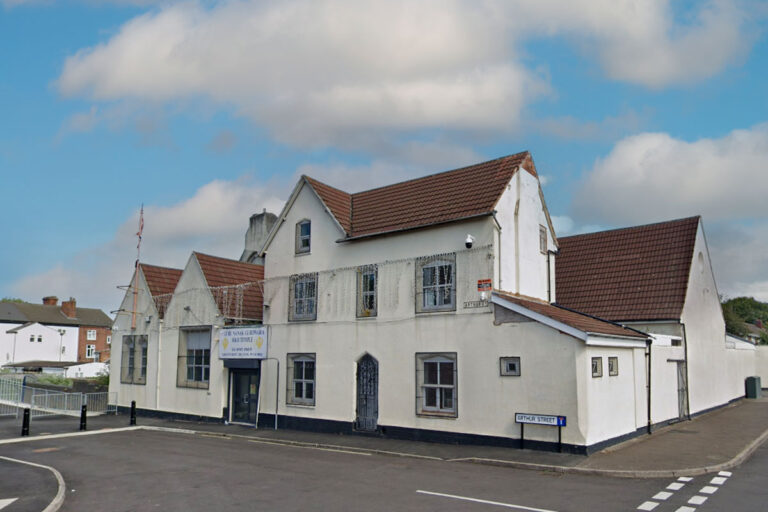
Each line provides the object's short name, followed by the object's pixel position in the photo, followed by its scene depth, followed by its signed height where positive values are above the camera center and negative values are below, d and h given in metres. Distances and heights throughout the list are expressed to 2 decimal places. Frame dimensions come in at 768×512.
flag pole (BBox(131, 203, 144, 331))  28.12 +2.72
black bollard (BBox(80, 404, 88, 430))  22.64 -3.05
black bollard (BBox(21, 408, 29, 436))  21.27 -3.06
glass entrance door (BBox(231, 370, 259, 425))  22.86 -2.15
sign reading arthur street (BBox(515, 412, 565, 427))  15.03 -1.98
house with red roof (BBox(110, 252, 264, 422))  23.84 +0.17
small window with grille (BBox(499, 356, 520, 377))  16.25 -0.66
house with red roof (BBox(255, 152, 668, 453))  15.83 +0.50
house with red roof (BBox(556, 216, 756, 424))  21.84 +1.81
